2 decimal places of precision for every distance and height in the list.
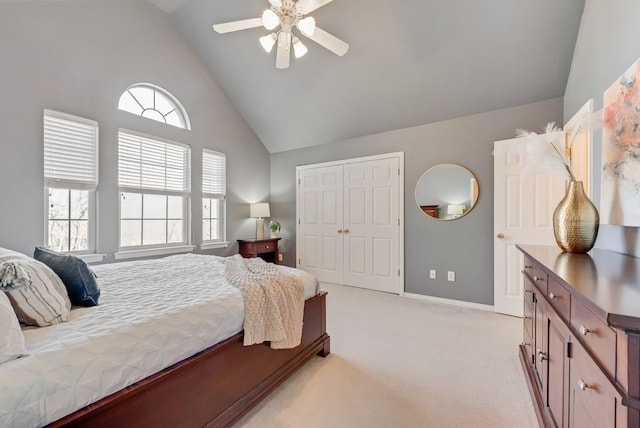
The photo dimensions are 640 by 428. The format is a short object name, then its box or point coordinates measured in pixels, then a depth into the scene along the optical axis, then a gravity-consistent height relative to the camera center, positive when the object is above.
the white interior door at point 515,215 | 2.95 +0.01
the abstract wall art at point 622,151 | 1.41 +0.36
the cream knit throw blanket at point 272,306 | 1.64 -0.58
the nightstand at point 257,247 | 4.61 -0.55
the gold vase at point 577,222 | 1.64 -0.04
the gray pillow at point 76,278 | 1.44 -0.34
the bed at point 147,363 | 0.90 -0.59
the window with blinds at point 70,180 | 2.86 +0.36
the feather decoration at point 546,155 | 1.75 +0.39
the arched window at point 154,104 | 3.53 +1.48
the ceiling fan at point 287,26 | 2.03 +1.48
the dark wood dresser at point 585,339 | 0.67 -0.40
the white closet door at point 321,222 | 4.65 -0.12
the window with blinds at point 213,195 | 4.39 +0.31
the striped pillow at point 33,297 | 1.16 -0.36
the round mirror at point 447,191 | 3.48 +0.31
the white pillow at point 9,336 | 0.89 -0.41
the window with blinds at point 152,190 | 3.48 +0.33
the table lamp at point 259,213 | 4.95 +0.03
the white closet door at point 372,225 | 4.07 -0.15
